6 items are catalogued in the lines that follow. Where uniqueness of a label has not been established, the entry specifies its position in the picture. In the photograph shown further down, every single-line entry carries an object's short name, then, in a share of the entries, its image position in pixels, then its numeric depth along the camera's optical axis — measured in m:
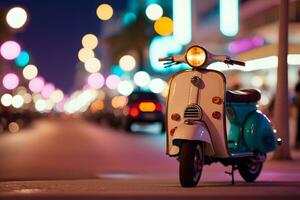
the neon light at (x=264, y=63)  28.10
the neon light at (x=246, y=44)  44.16
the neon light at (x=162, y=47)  84.25
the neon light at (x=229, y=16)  45.66
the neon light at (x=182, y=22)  53.66
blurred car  33.12
